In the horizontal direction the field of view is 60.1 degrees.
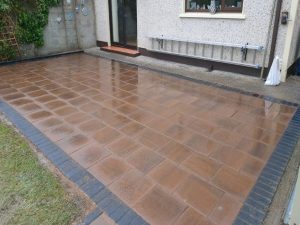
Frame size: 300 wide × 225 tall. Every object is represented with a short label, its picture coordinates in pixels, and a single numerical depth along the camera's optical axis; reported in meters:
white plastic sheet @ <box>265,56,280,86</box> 4.93
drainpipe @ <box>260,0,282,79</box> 4.75
